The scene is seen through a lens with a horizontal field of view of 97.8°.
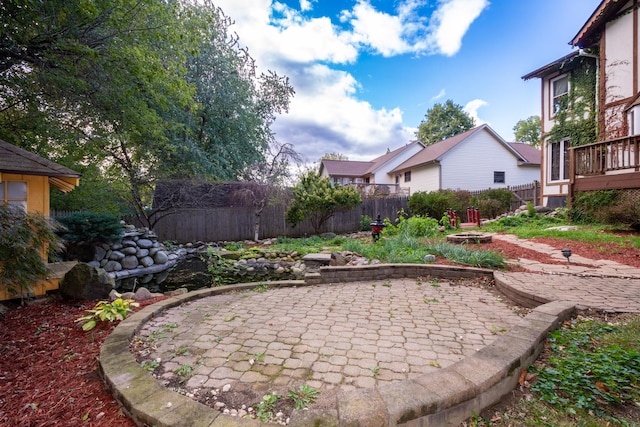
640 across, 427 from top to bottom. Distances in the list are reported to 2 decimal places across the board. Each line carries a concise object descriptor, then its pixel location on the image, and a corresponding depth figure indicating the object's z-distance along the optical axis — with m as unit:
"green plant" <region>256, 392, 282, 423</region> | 1.53
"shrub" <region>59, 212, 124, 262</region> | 6.39
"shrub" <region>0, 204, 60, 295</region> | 2.78
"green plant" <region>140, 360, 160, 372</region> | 2.04
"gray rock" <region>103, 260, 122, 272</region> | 6.63
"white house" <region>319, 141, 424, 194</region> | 24.05
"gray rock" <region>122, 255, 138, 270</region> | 7.05
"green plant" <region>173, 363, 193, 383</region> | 1.93
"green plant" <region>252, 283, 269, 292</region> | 4.25
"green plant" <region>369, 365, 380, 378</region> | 1.94
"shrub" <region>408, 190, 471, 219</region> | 12.58
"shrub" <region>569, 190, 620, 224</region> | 7.55
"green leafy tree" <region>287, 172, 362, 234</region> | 10.37
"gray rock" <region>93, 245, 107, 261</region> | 6.68
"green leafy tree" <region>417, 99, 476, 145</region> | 31.50
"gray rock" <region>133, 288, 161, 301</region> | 3.66
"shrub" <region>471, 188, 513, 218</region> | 12.89
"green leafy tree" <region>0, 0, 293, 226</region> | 4.02
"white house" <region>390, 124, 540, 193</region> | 17.77
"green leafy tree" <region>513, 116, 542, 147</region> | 32.12
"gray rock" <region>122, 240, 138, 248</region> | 7.32
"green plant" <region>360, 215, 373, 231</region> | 12.56
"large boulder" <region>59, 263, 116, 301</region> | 3.50
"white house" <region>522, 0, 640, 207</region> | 7.90
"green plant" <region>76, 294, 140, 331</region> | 2.76
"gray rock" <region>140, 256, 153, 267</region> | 7.41
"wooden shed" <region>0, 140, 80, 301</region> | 3.45
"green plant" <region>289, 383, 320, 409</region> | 1.63
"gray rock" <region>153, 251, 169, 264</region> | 7.82
